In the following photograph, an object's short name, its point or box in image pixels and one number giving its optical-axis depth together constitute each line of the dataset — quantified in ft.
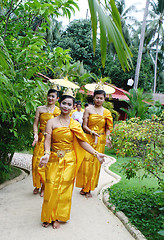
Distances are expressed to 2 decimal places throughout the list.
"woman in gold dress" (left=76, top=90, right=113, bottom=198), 15.80
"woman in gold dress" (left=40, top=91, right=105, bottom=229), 10.90
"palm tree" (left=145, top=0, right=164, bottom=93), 100.27
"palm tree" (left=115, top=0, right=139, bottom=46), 101.67
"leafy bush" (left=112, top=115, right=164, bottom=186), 12.94
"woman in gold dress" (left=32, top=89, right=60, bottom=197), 15.12
